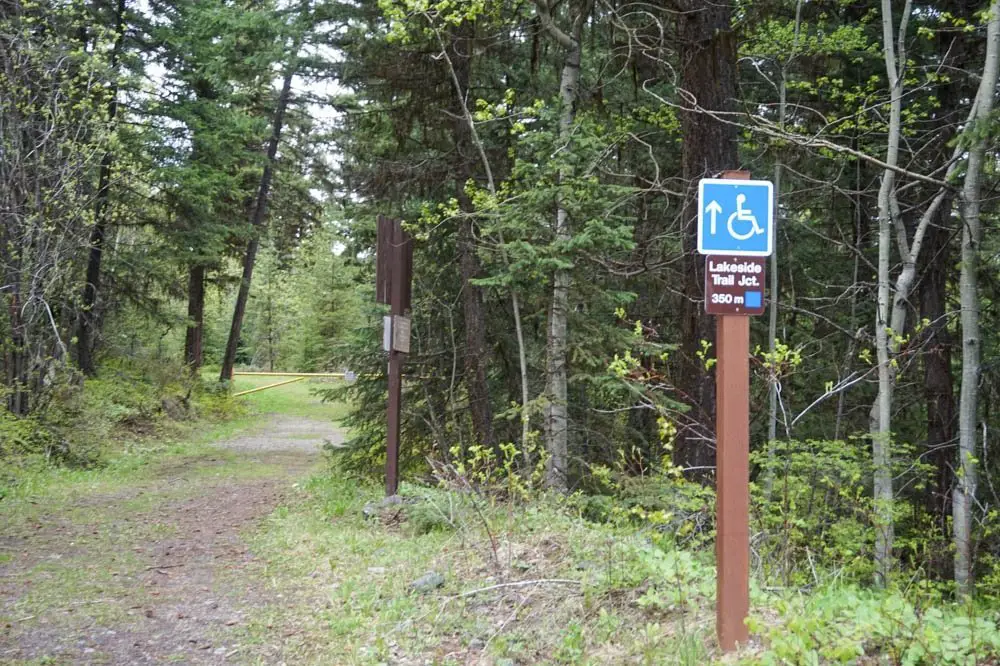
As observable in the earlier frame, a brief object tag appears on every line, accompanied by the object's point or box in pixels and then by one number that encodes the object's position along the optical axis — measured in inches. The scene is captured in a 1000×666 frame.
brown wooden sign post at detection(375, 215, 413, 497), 398.3
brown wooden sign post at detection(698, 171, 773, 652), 156.5
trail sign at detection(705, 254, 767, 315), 156.2
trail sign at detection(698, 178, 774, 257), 156.6
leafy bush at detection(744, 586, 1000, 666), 147.8
